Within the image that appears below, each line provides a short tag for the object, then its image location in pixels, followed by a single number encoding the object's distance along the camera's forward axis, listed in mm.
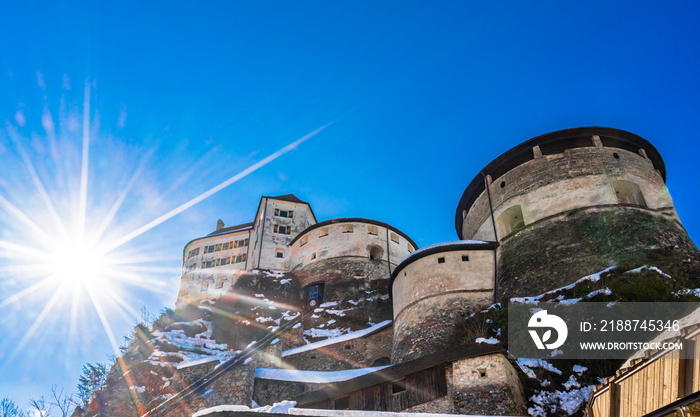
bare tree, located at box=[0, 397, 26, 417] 24778
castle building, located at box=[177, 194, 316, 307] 43719
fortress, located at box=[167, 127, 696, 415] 15727
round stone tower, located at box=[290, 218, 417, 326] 33500
